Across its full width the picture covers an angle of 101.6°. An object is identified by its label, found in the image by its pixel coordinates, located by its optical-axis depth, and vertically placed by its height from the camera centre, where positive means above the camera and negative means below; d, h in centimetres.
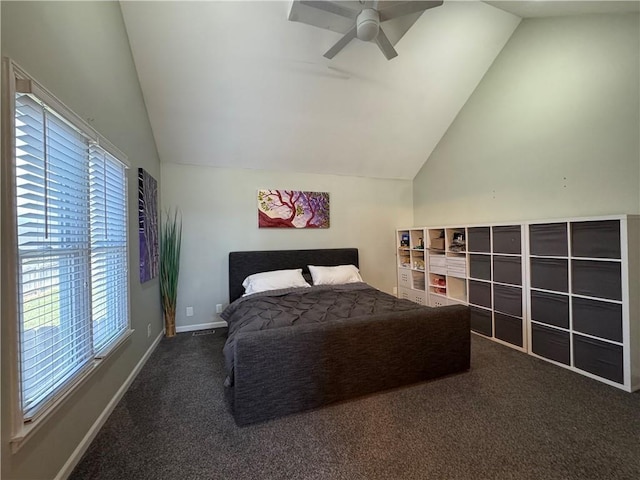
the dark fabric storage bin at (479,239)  299 -4
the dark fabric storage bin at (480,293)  299 -68
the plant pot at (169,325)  312 -99
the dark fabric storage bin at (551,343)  230 -101
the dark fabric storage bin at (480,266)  299 -37
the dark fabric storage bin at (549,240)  231 -6
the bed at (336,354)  166 -82
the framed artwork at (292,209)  368 +45
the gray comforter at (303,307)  215 -66
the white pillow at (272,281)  319 -51
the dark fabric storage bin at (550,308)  231 -69
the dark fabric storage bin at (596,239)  200 -5
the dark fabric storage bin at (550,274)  231 -37
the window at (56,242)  104 +2
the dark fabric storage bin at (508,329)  267 -99
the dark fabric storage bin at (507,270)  267 -37
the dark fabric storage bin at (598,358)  199 -100
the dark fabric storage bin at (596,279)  200 -37
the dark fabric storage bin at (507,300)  268 -69
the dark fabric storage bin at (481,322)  297 -101
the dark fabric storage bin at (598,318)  200 -69
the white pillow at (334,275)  346 -49
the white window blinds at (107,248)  161 -2
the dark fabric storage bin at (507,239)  268 -4
